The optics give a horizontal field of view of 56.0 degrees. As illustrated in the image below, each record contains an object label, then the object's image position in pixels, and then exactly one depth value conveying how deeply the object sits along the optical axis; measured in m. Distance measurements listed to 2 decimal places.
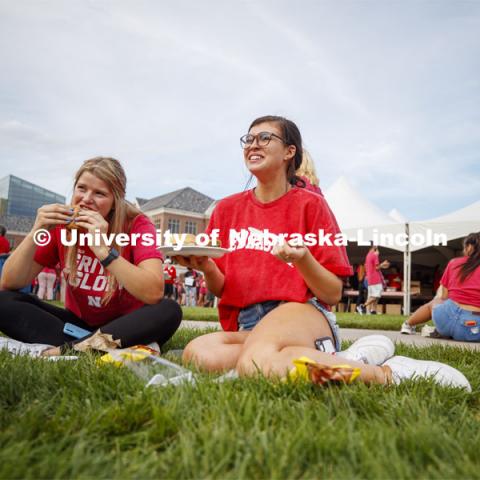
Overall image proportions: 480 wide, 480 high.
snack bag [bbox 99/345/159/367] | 1.85
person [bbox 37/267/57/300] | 14.83
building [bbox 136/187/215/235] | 51.19
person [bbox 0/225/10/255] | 8.04
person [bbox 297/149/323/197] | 4.30
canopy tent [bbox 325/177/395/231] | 13.96
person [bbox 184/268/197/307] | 17.71
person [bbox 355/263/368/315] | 13.63
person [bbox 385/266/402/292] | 14.70
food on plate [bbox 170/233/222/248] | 2.34
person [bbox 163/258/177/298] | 13.29
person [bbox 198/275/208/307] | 18.79
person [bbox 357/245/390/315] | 11.45
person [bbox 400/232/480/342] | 4.98
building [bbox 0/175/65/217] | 92.01
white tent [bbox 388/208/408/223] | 22.40
